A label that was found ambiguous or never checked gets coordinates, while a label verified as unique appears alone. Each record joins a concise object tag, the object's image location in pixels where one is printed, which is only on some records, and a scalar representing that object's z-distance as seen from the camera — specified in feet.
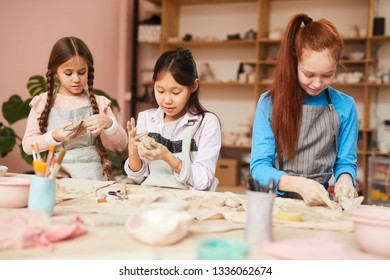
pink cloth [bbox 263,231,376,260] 2.83
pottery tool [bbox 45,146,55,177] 3.70
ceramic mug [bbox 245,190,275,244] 3.13
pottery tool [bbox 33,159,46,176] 3.66
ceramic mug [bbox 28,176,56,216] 3.64
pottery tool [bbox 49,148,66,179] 3.67
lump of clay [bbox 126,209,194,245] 3.00
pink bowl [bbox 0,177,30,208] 3.99
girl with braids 6.07
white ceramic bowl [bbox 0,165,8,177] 5.22
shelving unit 14.51
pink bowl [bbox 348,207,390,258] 2.94
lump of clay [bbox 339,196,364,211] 4.30
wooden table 2.88
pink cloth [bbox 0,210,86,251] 2.93
